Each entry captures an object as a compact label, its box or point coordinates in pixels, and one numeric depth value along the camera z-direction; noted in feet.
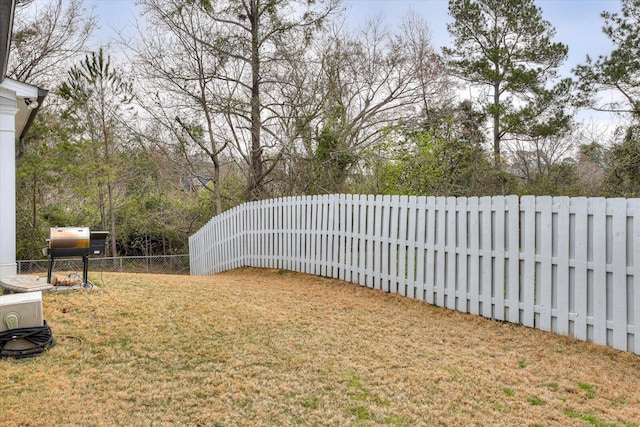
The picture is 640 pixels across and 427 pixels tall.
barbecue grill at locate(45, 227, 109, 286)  15.89
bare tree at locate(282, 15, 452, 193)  37.68
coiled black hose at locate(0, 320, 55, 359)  11.19
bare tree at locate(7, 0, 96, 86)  42.06
